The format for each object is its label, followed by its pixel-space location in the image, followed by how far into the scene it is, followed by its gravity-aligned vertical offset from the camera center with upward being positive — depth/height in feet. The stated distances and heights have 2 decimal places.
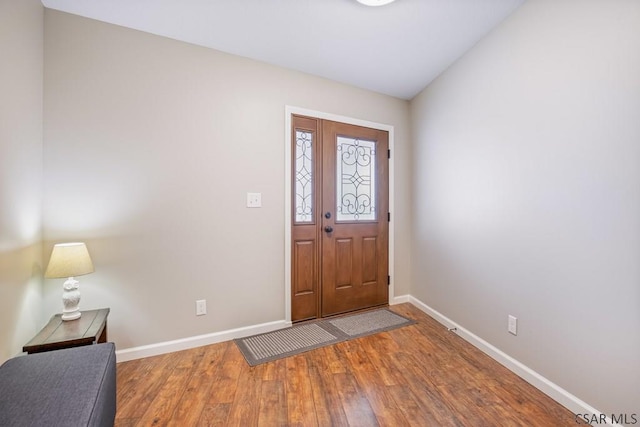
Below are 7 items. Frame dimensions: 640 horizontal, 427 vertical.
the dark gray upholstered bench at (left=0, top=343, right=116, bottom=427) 2.80 -2.16
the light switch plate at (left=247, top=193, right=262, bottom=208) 7.95 +0.36
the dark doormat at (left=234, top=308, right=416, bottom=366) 6.99 -3.69
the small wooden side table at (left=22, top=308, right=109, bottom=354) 4.62 -2.29
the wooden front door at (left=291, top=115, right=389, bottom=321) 8.79 -0.21
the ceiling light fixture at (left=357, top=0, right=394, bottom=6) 5.73 +4.60
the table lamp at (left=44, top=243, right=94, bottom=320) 5.20 -1.13
